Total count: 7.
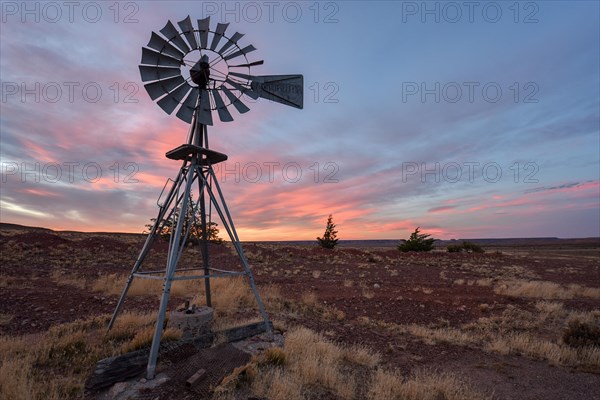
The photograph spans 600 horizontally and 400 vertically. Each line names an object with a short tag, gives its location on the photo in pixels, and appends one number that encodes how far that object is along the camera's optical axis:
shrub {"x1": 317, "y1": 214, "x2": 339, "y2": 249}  45.97
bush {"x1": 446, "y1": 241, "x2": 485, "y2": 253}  39.47
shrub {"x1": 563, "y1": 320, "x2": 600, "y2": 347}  9.29
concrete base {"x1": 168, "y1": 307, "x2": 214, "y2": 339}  7.28
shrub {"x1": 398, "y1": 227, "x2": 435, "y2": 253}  40.19
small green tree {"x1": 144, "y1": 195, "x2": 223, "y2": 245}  33.64
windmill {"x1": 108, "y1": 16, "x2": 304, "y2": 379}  7.50
